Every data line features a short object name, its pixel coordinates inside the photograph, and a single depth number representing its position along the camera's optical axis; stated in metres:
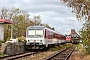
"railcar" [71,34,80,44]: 71.84
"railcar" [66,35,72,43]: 72.49
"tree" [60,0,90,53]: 18.94
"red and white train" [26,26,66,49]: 30.02
